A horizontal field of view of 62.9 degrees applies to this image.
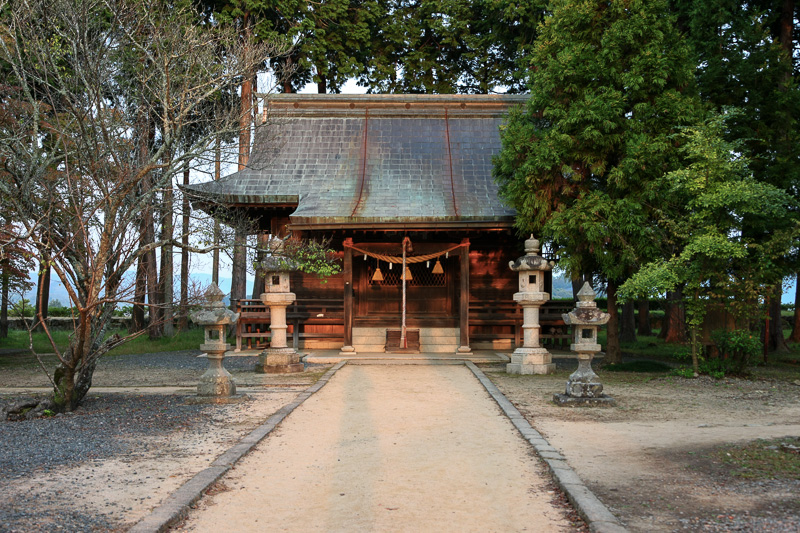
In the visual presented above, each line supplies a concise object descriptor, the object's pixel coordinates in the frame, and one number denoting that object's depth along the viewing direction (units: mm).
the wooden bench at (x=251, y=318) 18062
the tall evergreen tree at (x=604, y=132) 13492
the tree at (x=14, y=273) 13748
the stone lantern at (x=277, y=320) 13602
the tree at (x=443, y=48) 24359
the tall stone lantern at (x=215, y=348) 10078
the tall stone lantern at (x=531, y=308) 13961
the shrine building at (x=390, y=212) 17078
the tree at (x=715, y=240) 11703
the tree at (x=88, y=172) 8484
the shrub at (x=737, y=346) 11992
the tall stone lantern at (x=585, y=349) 9859
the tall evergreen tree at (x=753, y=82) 14898
